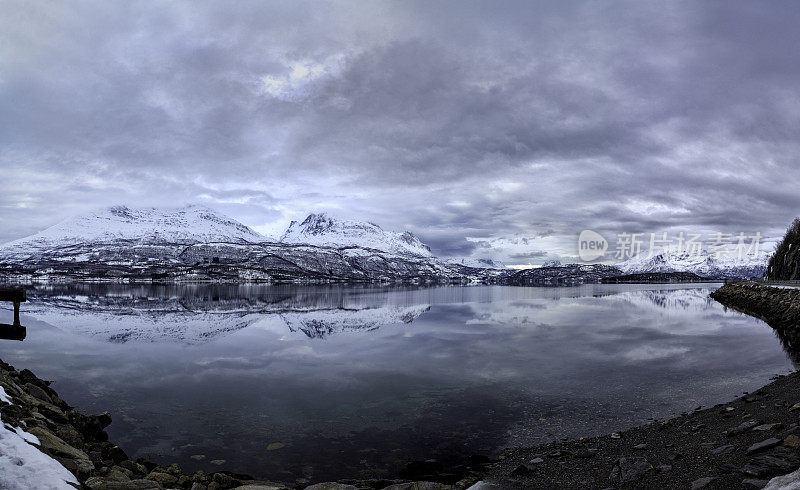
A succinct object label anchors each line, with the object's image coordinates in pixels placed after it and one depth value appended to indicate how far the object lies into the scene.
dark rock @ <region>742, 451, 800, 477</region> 8.93
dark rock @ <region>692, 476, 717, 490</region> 9.16
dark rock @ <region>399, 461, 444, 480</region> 13.12
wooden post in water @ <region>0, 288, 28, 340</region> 19.25
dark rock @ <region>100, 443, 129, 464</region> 13.54
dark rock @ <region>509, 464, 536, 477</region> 12.35
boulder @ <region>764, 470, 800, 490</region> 7.75
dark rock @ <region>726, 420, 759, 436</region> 12.30
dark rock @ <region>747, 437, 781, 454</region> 10.23
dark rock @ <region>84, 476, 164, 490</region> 10.50
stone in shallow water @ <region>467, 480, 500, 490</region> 11.15
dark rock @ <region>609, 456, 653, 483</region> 10.74
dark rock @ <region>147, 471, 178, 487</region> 11.82
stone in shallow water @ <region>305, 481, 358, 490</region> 11.70
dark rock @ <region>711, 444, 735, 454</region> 10.98
